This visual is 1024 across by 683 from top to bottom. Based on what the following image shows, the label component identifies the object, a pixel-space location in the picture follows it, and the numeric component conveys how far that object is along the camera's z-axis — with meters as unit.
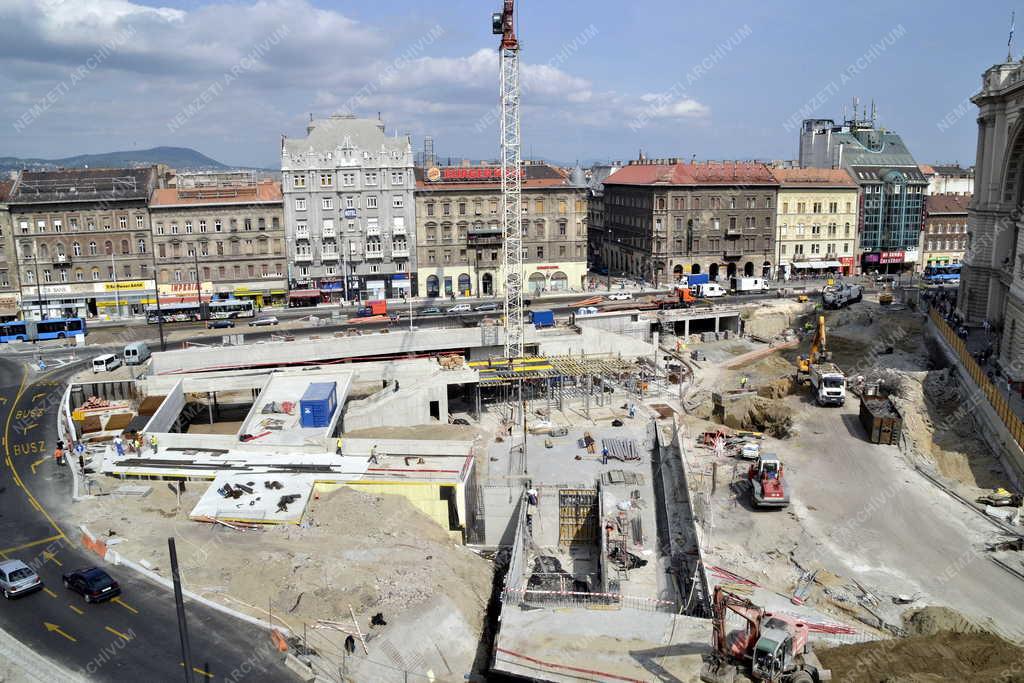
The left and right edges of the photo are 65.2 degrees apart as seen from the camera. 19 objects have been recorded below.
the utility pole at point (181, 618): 22.62
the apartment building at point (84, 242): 89.00
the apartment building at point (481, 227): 97.00
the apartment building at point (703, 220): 103.19
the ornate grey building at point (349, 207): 93.69
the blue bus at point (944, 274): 102.53
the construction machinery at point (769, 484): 41.12
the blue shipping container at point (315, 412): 50.09
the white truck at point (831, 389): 56.16
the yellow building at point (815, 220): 107.88
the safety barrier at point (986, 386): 43.00
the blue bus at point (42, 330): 78.75
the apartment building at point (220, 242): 92.06
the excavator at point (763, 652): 25.02
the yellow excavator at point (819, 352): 64.69
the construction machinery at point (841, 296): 83.81
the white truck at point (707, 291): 93.56
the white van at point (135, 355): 64.44
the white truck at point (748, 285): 97.00
